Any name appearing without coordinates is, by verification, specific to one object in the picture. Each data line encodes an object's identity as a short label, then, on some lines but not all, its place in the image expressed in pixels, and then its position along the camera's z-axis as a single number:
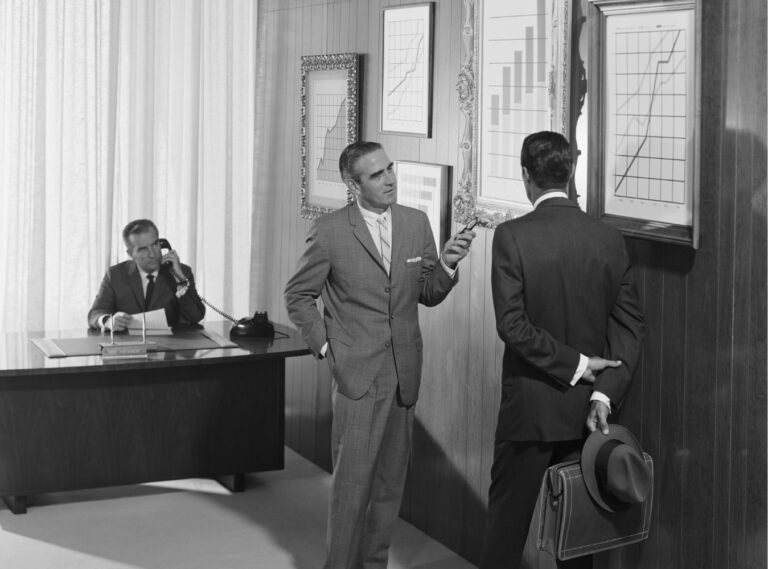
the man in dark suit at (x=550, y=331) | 3.30
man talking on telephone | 5.46
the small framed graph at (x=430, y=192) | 4.70
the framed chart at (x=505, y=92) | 3.94
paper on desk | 5.42
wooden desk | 4.93
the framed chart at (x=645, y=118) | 3.29
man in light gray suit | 3.98
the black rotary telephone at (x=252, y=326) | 5.56
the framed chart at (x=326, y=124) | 5.56
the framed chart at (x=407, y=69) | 4.82
